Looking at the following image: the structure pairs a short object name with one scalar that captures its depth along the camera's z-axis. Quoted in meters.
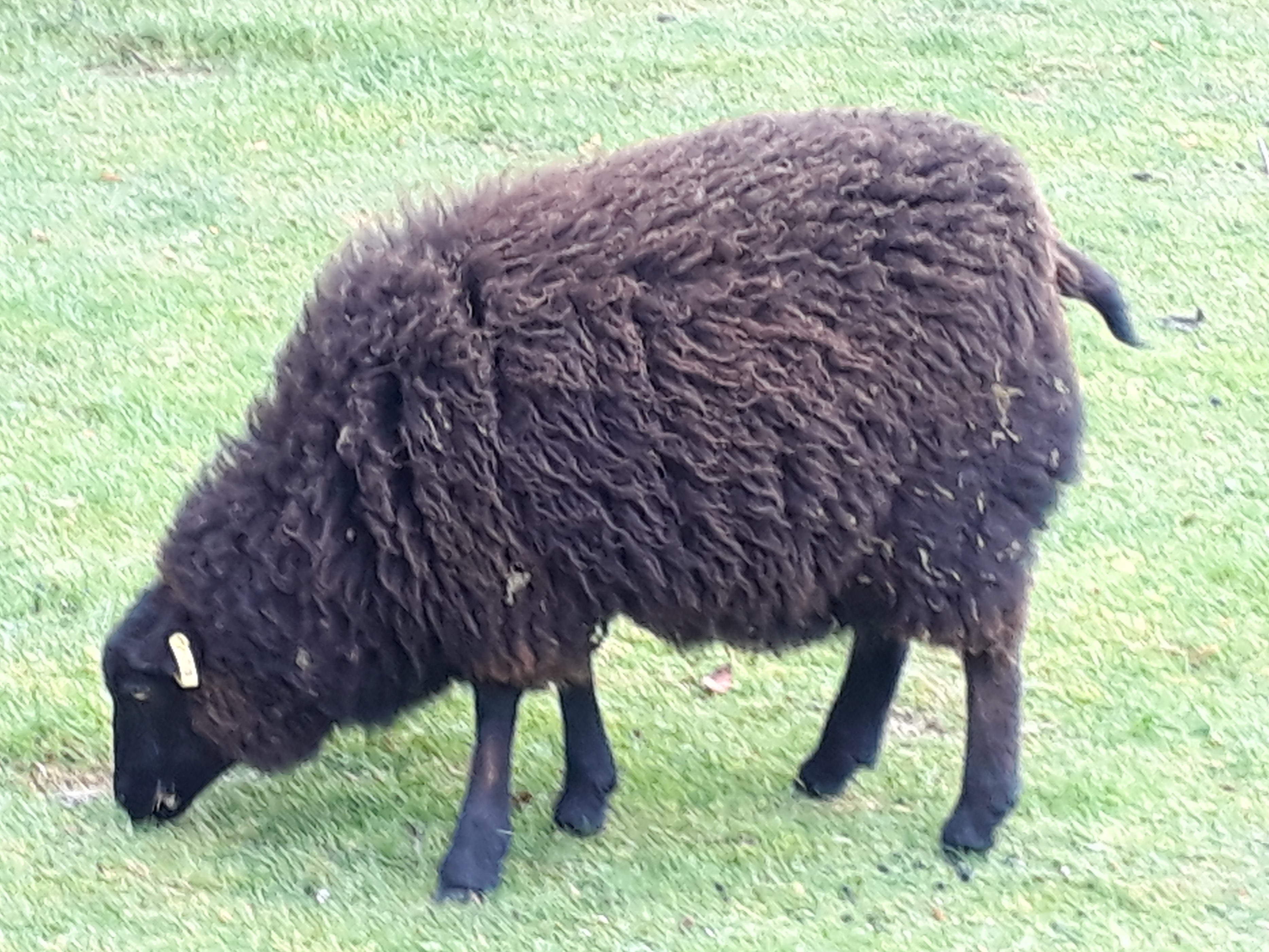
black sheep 4.71
